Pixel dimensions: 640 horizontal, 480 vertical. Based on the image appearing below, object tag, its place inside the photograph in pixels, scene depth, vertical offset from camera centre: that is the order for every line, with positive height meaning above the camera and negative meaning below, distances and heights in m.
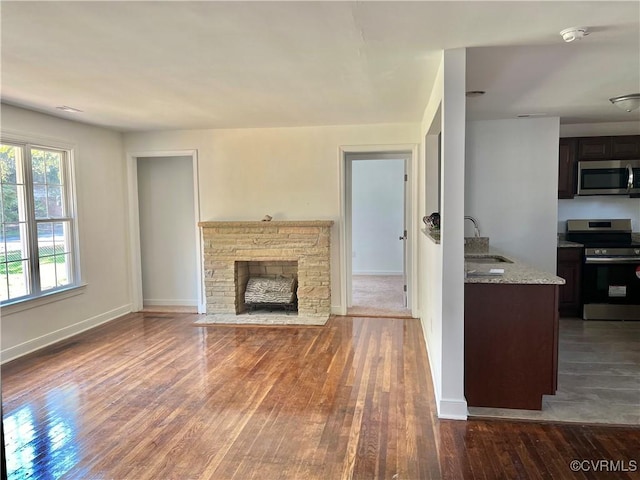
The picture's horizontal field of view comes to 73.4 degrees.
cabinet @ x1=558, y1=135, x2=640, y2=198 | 5.14 +0.70
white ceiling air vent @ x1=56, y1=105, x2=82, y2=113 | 4.15 +1.09
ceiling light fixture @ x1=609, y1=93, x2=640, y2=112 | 3.86 +0.99
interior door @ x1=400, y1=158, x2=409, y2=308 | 5.46 -0.16
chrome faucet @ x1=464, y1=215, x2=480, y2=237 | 4.98 -0.14
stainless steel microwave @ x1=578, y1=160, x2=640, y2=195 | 5.07 +0.39
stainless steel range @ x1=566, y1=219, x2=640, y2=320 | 4.94 -0.82
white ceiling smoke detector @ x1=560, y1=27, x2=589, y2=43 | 2.35 +0.98
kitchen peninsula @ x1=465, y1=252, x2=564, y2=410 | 2.81 -0.84
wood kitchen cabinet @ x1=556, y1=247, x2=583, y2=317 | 5.05 -0.78
